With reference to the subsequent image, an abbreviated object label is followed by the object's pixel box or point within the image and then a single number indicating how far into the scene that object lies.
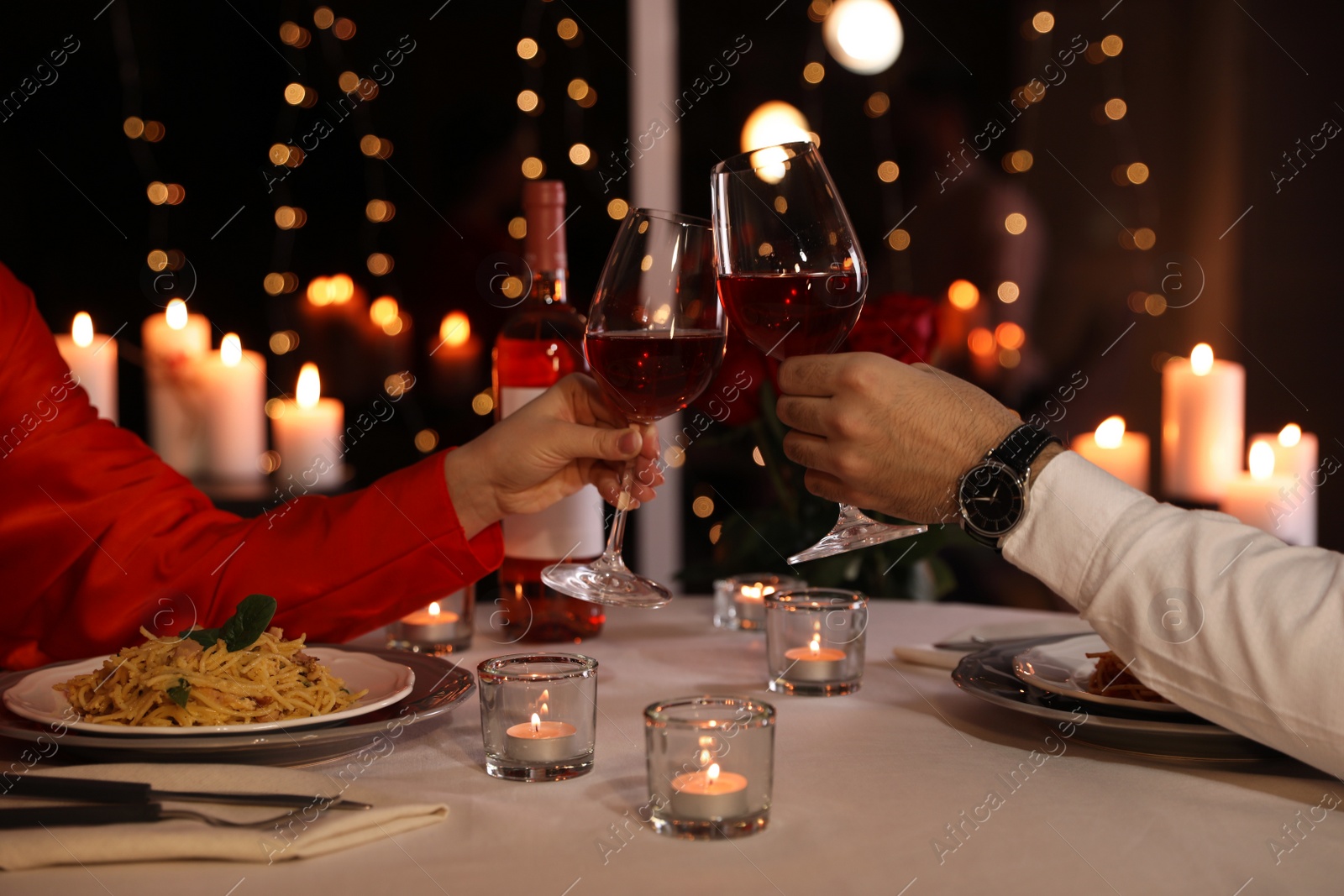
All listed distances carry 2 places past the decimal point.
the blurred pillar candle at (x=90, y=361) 2.11
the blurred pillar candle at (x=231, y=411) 2.44
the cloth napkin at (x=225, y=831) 0.64
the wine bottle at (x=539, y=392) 1.23
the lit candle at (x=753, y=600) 1.34
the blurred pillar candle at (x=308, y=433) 2.28
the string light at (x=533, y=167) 3.14
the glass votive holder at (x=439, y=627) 1.25
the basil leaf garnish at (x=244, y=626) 0.85
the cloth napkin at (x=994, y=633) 1.12
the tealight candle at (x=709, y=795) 0.69
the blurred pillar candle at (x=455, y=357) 3.20
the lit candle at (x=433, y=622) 1.25
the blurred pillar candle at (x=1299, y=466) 2.06
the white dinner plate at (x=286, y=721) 0.77
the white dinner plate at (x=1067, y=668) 0.86
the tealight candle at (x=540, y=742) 0.80
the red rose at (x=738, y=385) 1.41
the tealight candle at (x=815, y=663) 1.05
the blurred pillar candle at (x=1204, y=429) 2.29
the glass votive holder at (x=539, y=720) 0.80
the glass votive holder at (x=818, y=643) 1.04
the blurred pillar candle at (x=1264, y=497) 1.98
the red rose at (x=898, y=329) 1.37
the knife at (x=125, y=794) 0.68
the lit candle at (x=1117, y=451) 2.35
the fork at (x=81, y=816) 0.65
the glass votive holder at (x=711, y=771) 0.69
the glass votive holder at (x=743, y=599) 1.34
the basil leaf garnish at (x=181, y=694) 0.79
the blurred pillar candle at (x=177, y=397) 2.45
